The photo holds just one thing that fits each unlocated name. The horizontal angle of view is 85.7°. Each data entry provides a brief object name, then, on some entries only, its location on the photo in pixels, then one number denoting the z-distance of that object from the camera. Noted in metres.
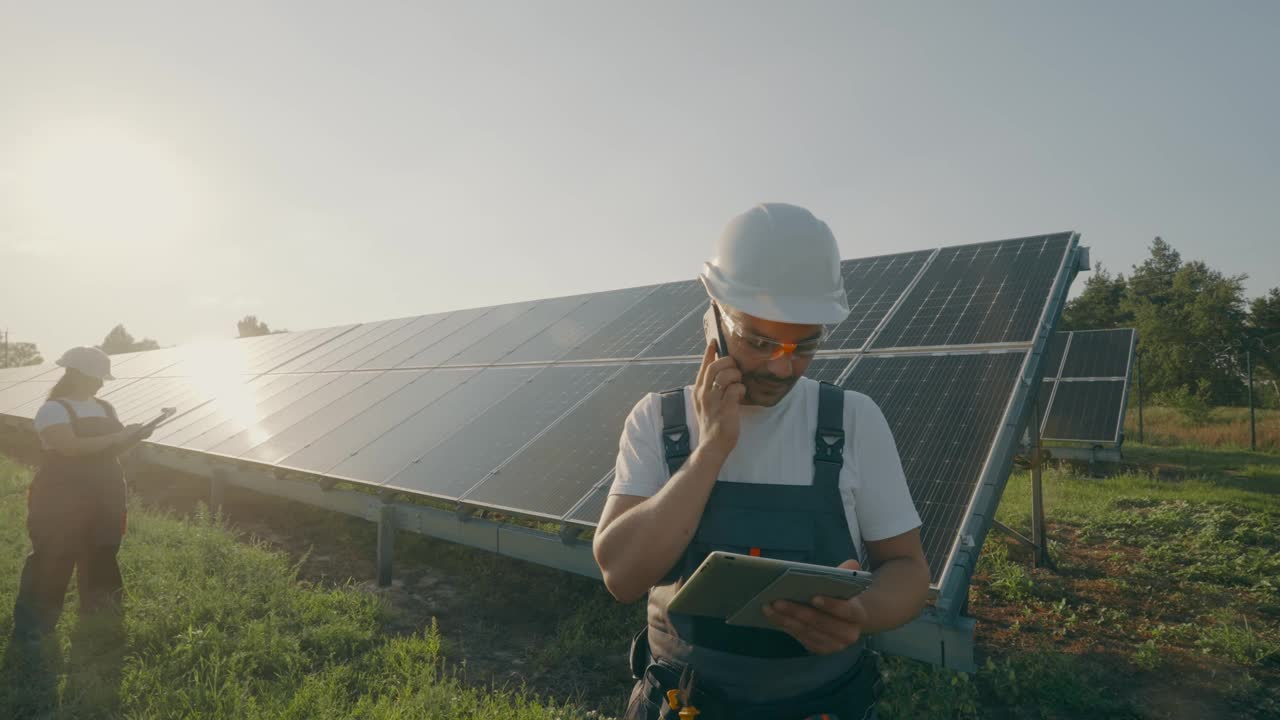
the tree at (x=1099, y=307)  49.84
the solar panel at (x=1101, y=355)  15.21
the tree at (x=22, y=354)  85.06
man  1.89
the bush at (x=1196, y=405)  23.35
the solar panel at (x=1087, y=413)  13.18
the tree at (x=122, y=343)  103.62
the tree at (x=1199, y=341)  32.03
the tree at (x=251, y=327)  108.06
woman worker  5.80
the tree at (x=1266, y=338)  30.39
